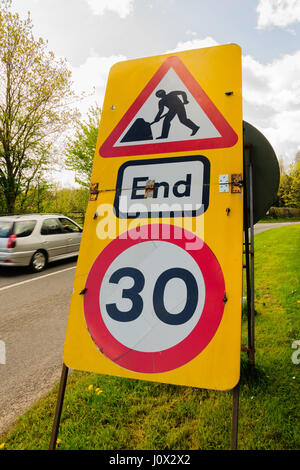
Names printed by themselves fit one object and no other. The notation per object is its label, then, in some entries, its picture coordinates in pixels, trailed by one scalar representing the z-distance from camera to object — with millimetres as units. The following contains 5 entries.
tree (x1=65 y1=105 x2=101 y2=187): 25922
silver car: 7250
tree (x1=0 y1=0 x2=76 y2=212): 13344
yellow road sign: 1405
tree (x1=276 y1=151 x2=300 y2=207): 39944
